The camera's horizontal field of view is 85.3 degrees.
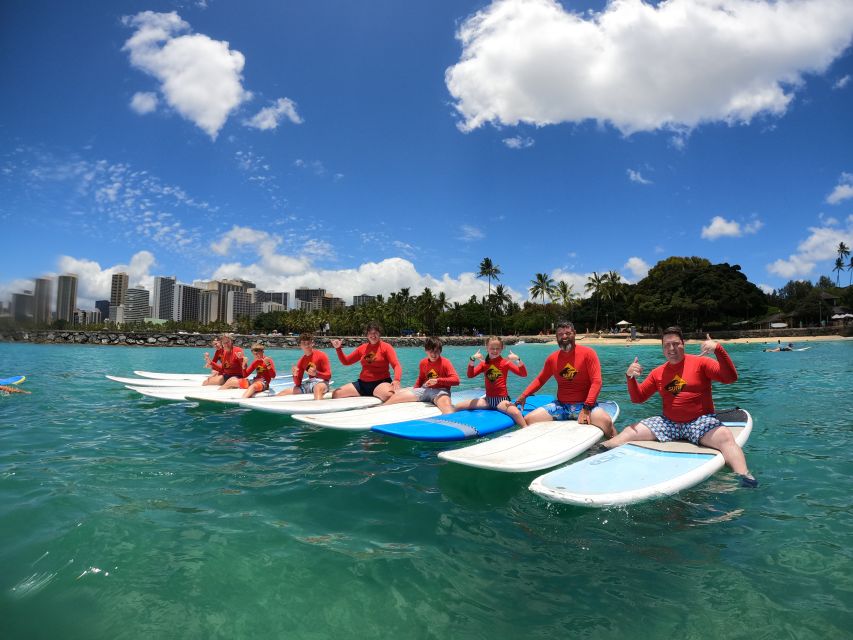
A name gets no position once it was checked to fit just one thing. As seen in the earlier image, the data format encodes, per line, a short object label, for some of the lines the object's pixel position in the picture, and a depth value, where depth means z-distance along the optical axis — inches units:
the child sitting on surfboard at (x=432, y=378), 354.3
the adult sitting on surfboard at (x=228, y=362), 478.9
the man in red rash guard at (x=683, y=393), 225.4
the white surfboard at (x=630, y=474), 167.5
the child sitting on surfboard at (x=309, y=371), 412.5
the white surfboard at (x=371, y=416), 283.7
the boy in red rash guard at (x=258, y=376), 418.6
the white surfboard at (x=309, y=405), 336.5
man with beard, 290.8
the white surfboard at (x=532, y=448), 197.8
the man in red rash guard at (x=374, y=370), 381.4
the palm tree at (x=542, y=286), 3265.3
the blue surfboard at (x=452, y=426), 264.1
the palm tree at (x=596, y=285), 3230.8
